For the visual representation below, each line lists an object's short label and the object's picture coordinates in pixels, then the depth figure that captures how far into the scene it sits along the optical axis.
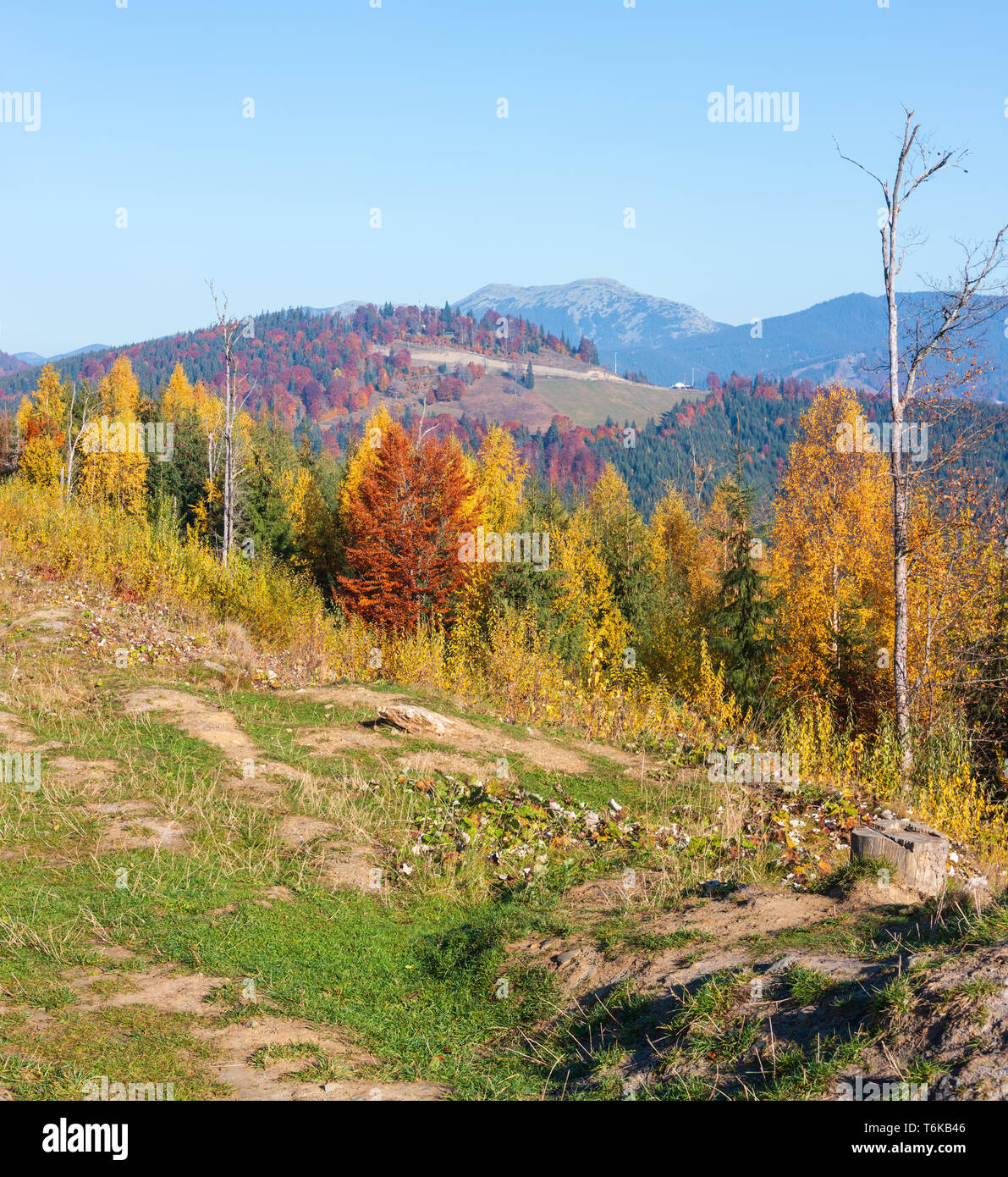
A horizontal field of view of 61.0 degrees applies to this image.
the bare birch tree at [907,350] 18.58
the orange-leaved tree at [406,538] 35.12
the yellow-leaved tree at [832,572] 24.00
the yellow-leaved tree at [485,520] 27.64
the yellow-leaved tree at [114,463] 50.69
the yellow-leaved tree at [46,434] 53.19
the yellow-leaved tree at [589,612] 31.55
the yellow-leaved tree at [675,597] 31.62
